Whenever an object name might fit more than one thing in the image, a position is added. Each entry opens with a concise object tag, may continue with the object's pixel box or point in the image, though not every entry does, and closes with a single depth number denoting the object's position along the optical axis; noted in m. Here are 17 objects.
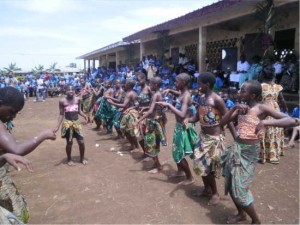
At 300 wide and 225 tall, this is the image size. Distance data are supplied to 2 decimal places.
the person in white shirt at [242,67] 9.83
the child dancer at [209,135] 3.81
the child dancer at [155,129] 5.22
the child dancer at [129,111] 6.66
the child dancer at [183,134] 4.38
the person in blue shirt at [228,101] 8.82
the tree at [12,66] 45.82
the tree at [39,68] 44.22
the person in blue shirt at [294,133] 6.58
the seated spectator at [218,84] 10.32
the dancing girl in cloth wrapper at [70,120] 5.81
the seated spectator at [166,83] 13.27
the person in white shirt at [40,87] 22.02
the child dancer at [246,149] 3.16
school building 9.03
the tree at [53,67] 47.70
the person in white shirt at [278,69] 8.80
